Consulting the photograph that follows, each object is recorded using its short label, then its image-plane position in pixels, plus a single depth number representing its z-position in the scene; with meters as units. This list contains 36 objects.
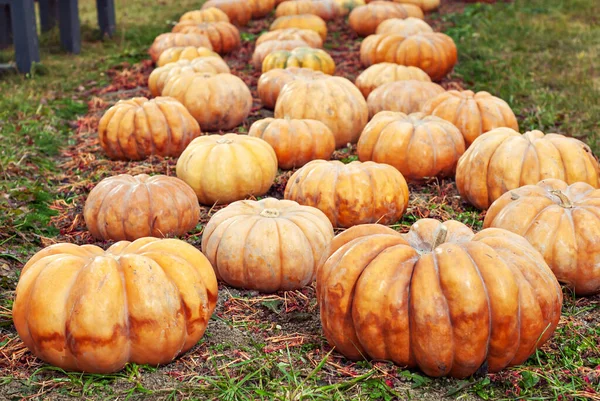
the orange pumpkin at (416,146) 5.50
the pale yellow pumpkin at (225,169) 5.20
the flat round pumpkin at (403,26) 9.77
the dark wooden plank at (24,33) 8.31
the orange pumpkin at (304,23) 10.46
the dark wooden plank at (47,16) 11.04
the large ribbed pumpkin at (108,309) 3.10
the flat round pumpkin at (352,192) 4.81
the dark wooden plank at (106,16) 10.73
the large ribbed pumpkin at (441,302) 3.07
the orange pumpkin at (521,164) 4.89
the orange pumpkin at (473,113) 5.96
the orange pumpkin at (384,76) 7.43
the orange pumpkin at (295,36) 9.31
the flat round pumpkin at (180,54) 8.53
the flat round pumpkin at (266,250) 4.02
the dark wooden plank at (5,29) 9.92
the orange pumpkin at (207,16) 10.71
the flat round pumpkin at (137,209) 4.55
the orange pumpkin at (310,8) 11.53
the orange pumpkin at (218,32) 9.74
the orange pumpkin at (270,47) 8.87
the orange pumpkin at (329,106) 6.40
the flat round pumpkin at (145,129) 5.97
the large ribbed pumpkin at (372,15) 10.72
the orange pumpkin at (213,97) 6.75
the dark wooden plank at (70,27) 9.71
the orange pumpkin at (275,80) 7.26
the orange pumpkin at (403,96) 6.71
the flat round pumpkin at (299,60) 8.14
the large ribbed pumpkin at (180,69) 7.54
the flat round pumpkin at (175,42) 9.19
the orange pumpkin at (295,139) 5.80
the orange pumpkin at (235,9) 11.51
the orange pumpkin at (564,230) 3.88
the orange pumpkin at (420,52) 8.36
